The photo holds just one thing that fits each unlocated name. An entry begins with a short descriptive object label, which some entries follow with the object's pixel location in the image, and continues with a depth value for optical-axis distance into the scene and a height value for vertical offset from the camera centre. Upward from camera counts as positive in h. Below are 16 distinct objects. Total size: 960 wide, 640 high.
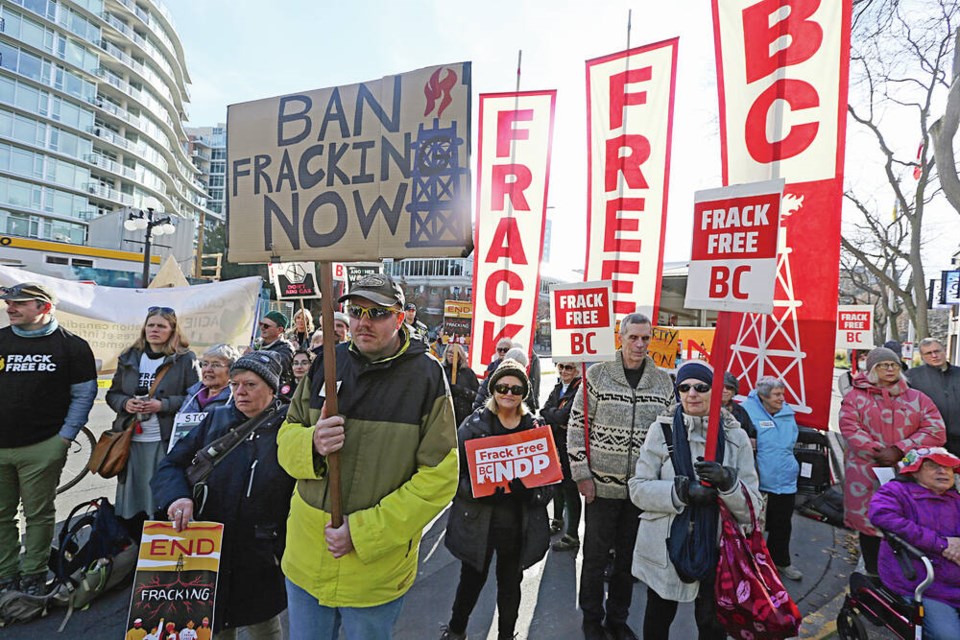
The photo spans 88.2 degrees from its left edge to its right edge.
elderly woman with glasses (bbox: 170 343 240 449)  3.18 -0.53
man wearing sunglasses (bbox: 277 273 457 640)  1.95 -0.63
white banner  8.05 -0.05
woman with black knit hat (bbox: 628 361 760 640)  2.56 -0.87
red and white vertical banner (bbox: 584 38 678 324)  5.82 +1.94
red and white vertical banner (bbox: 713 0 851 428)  4.66 +1.86
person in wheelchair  2.86 -1.08
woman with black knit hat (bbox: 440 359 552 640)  3.09 -1.35
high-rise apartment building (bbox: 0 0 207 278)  44.62 +20.15
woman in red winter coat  4.14 -0.73
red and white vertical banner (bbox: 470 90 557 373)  6.21 +1.41
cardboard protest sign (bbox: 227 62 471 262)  2.14 +0.68
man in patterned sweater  3.30 -0.90
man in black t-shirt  3.32 -0.85
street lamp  17.72 +3.09
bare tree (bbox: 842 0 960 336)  12.26 +4.87
